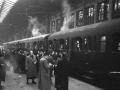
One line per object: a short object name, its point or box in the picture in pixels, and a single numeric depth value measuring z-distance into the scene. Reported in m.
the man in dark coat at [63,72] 7.17
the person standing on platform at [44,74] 7.66
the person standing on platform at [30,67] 11.01
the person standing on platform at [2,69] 10.06
